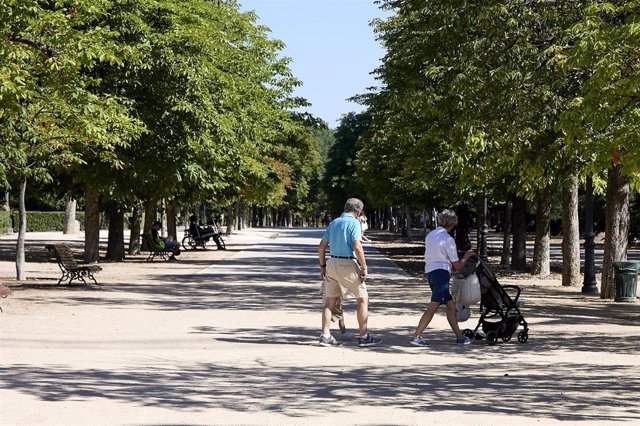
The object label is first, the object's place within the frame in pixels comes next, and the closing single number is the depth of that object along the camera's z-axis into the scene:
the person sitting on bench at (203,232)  51.01
